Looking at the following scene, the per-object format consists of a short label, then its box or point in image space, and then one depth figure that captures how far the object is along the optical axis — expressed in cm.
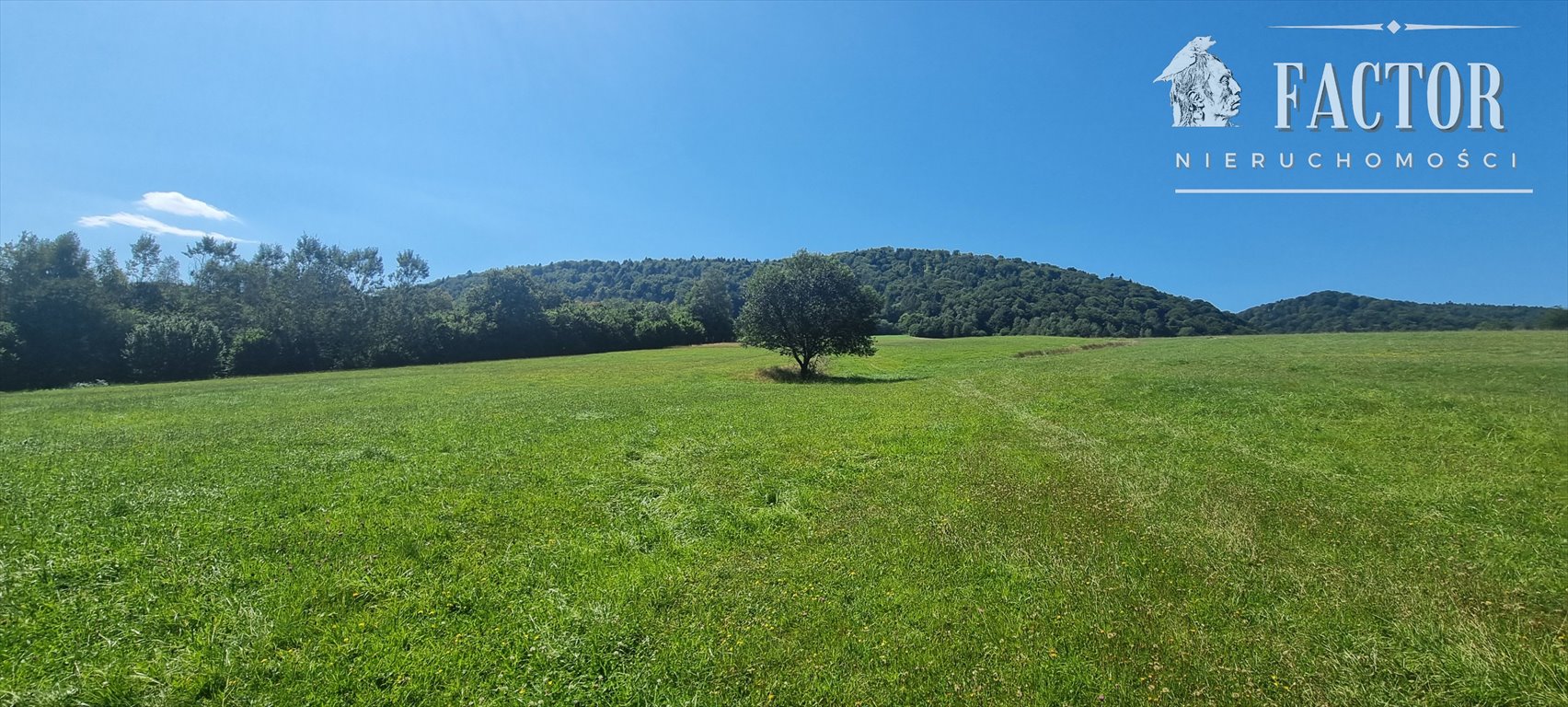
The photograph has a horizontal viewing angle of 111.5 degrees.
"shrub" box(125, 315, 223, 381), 5559
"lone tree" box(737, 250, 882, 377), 3919
